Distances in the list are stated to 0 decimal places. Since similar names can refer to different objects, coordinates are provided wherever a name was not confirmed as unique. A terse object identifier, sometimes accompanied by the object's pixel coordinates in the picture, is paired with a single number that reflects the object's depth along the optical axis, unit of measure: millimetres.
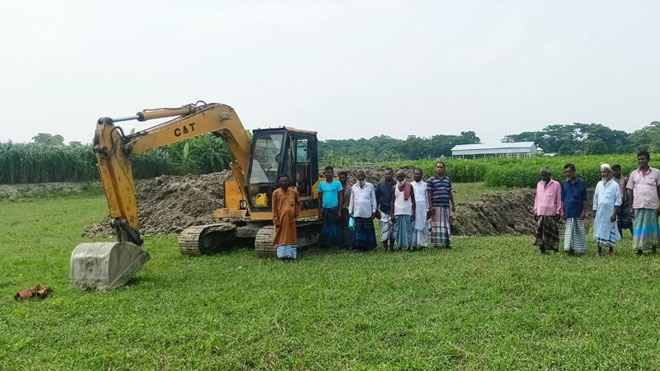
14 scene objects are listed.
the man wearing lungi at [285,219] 10820
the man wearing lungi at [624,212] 11969
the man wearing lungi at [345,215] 12375
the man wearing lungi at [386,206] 12219
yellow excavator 8836
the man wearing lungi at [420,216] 12195
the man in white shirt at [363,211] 11938
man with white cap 10539
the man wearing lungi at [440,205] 12031
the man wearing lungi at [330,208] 12094
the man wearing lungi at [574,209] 10680
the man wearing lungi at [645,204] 10289
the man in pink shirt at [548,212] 10820
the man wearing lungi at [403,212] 11961
